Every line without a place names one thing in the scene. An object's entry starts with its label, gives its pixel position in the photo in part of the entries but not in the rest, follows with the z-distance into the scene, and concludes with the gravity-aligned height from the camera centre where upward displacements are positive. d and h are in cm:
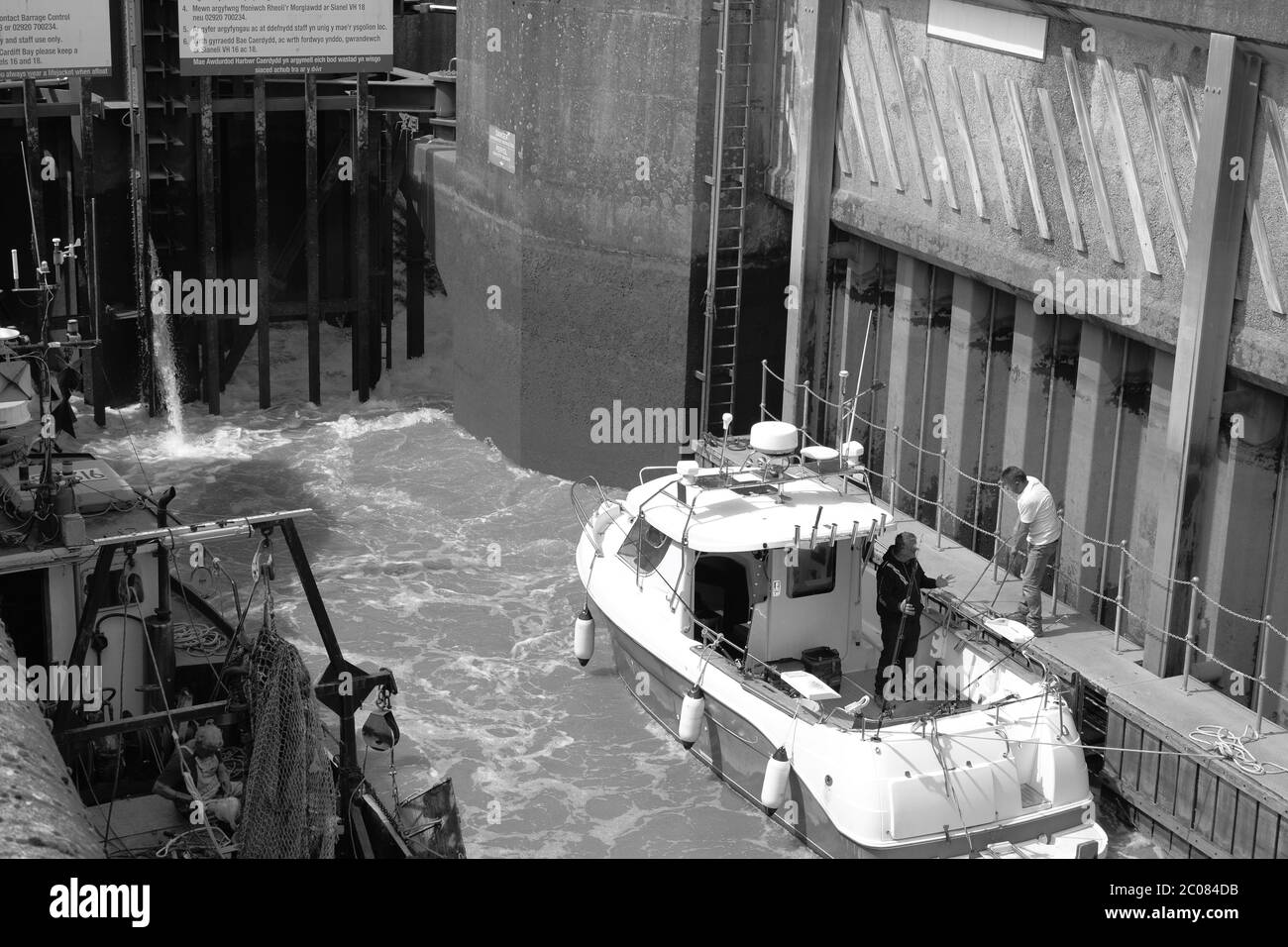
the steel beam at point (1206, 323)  1088 -180
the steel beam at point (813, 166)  1552 -122
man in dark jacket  1160 -385
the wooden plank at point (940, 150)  1410 -94
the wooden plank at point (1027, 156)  1302 -89
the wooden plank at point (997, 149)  1342 -87
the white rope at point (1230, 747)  1033 -428
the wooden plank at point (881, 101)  1489 -58
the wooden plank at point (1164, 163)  1162 -82
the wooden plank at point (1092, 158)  1230 -85
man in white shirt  1212 -347
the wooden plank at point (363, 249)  1997 -270
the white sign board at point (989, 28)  1298 +7
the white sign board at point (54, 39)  1809 -32
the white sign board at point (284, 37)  1862 -23
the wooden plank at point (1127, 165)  1193 -86
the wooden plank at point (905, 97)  1450 -53
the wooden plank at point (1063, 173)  1266 -99
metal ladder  1623 -175
